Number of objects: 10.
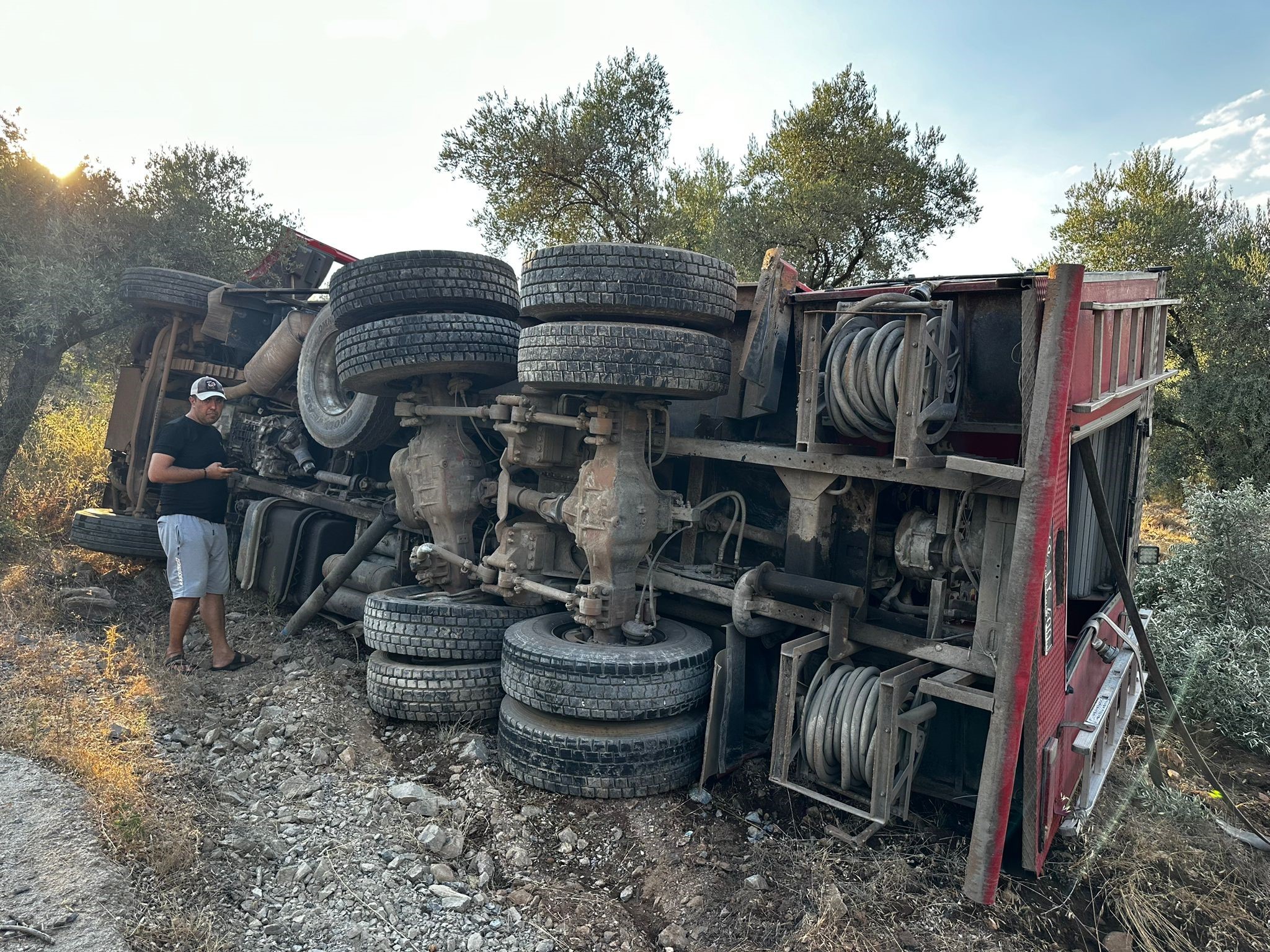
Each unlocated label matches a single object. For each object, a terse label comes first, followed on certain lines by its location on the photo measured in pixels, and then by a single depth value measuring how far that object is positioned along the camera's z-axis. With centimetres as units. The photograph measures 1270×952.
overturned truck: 330
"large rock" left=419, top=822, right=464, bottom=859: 346
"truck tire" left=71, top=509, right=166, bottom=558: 695
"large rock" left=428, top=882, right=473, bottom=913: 311
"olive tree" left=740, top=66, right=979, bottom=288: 1809
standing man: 553
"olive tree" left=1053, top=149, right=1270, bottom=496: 1271
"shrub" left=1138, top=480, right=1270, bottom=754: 559
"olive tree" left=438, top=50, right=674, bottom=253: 1881
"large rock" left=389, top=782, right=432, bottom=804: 385
